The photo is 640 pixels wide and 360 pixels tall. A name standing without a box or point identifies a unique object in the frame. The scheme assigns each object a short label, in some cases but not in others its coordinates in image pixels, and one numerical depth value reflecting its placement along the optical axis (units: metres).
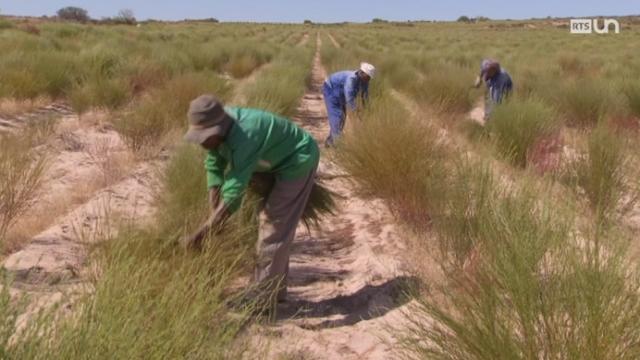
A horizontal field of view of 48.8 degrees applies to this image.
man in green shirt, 3.49
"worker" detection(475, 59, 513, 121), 8.62
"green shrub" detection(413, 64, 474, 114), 11.43
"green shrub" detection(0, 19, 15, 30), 27.12
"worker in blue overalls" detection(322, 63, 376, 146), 7.81
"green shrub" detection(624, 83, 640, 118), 11.15
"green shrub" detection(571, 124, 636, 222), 5.53
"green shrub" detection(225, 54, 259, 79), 18.99
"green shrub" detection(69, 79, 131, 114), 10.17
